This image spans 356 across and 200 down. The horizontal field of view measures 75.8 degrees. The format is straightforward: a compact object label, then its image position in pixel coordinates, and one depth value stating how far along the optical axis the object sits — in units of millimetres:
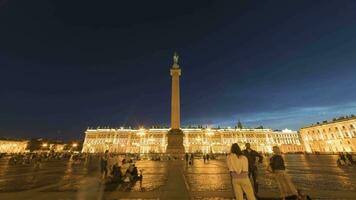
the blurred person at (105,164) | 13481
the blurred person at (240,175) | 5426
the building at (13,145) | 111488
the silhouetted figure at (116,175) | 12133
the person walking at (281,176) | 7176
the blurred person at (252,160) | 8414
